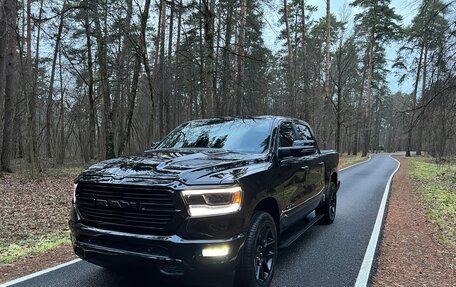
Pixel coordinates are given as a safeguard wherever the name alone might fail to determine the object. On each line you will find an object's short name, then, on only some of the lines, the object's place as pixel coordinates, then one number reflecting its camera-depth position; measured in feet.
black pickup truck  11.28
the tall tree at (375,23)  126.72
